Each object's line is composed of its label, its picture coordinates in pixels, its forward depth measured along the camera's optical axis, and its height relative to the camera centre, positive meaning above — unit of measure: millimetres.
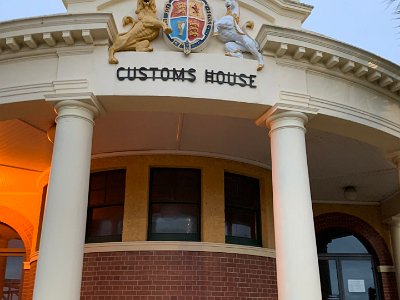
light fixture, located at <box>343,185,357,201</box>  13961 +3531
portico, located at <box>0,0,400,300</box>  7441 +3357
